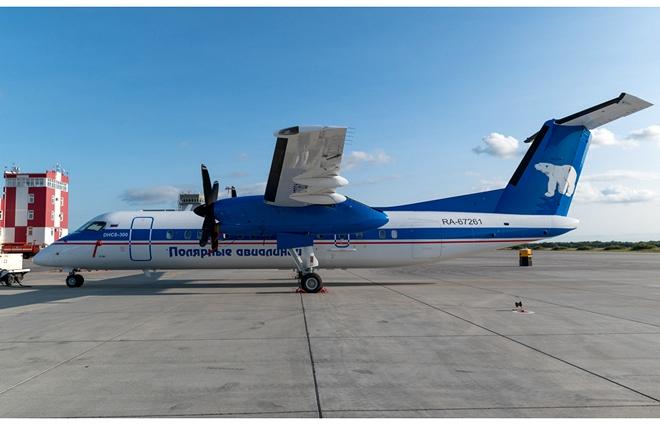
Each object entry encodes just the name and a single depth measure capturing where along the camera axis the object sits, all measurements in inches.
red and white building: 1920.5
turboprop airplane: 613.3
